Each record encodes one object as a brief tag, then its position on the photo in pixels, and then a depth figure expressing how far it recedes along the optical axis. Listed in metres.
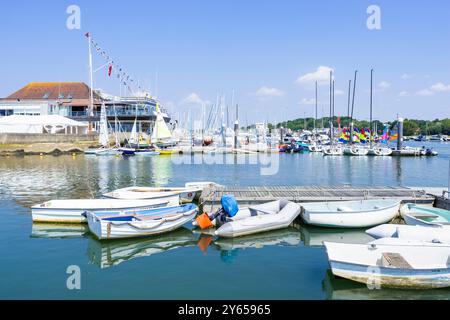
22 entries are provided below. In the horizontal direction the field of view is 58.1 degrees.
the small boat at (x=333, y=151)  74.75
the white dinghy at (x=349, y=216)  18.89
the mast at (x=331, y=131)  84.75
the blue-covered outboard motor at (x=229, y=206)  18.77
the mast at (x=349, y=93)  89.50
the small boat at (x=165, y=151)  71.50
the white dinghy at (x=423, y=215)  16.70
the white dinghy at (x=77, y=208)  19.94
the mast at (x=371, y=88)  84.50
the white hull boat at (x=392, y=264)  11.79
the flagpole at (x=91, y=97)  77.47
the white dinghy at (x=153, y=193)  23.29
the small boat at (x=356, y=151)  73.35
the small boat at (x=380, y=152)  71.74
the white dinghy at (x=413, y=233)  14.55
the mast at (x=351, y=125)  85.16
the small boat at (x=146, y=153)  69.00
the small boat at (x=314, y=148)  82.70
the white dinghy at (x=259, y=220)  17.72
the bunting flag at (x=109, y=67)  75.06
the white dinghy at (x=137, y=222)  17.03
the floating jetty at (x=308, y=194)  21.81
